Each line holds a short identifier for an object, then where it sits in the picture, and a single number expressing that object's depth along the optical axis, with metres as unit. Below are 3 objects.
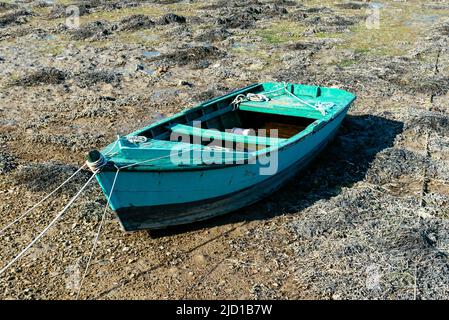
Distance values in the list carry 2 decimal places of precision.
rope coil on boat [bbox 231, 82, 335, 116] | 10.38
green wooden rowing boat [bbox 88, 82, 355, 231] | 7.42
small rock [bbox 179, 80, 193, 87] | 15.24
